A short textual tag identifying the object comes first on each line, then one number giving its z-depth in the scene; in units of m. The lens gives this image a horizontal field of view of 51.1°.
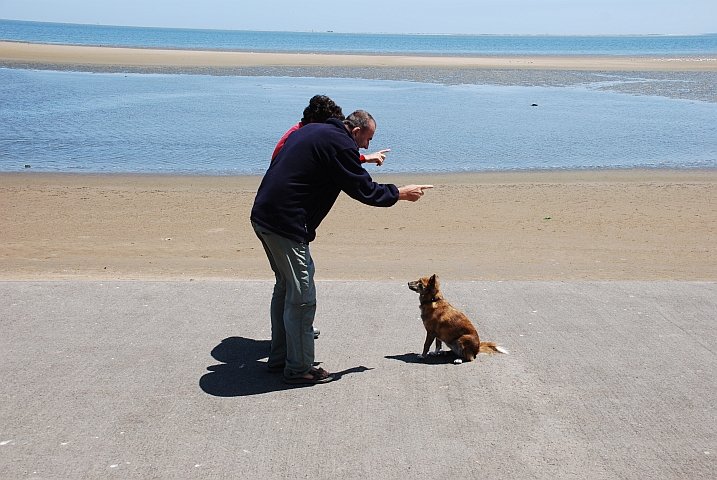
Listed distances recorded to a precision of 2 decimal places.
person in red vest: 5.28
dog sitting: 5.40
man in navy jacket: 4.74
